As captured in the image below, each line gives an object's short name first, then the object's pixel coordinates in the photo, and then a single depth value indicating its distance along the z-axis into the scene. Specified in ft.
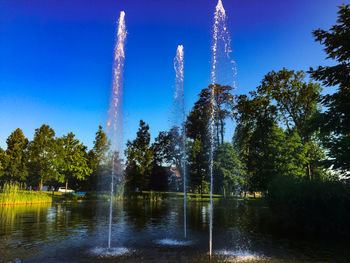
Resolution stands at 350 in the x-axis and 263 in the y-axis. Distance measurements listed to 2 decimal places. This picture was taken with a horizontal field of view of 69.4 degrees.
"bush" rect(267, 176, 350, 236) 45.27
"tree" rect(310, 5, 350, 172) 53.16
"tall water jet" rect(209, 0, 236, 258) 62.39
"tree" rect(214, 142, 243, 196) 141.18
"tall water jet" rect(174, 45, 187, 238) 69.05
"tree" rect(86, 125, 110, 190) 172.04
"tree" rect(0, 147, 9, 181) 140.77
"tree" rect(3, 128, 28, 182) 142.90
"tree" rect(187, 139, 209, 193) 163.73
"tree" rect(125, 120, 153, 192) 166.09
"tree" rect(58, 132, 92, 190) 145.56
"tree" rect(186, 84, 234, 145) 158.61
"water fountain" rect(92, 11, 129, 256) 65.83
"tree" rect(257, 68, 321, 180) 104.27
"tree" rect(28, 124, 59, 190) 139.44
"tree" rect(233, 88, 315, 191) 108.88
